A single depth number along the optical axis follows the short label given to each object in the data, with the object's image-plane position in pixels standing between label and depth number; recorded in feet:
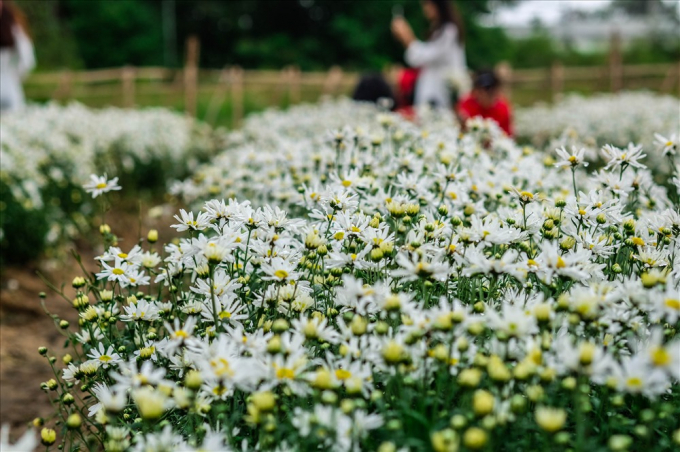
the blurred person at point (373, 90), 25.43
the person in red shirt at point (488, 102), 20.84
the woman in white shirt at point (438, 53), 22.59
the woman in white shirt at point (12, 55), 20.98
